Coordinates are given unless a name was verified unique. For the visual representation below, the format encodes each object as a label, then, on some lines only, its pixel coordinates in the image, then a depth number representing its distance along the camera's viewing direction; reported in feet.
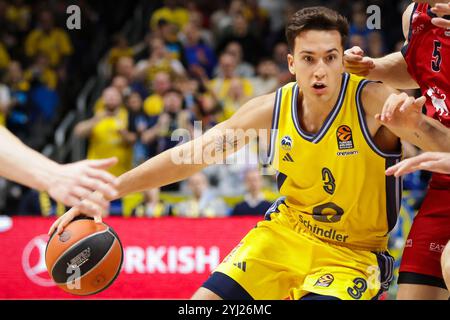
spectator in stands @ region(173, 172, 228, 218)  52.49
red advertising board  43.78
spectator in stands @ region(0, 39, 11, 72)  69.68
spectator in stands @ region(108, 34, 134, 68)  69.87
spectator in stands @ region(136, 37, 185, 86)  63.67
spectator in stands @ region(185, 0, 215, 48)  68.85
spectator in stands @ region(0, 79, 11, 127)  64.58
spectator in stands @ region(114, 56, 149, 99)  62.39
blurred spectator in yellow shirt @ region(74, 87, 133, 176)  58.18
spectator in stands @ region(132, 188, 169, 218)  52.48
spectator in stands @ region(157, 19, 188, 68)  66.33
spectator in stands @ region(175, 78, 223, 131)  59.00
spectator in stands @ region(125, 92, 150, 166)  57.41
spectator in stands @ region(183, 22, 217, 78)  67.26
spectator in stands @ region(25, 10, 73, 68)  71.82
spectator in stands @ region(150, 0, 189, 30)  70.03
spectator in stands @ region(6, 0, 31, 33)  75.56
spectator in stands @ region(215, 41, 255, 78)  65.57
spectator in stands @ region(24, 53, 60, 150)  66.39
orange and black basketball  27.12
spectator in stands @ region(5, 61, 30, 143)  65.10
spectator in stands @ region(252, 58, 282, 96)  63.21
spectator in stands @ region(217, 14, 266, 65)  68.13
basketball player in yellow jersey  26.40
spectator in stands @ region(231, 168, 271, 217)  49.37
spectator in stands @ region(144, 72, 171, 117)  60.70
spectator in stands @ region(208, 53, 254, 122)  61.11
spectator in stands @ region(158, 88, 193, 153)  56.44
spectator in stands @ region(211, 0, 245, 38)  69.56
